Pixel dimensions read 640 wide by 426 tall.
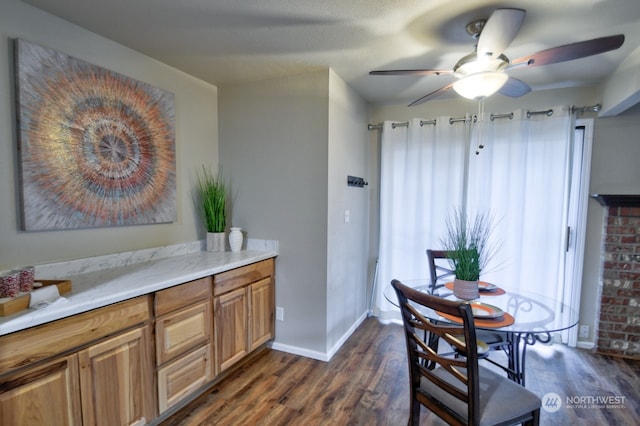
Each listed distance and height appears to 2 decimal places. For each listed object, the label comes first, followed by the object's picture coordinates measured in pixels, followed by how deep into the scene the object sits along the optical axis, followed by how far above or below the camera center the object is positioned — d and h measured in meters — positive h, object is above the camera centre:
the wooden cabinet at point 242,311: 2.13 -0.87
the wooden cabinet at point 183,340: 1.75 -0.88
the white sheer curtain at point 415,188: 3.04 +0.13
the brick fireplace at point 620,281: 2.62 -0.67
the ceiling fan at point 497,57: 1.36 +0.73
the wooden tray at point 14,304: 1.20 -0.45
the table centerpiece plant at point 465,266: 1.91 -0.41
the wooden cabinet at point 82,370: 1.18 -0.78
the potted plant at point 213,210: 2.60 -0.11
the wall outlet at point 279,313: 2.71 -1.02
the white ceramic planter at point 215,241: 2.62 -0.38
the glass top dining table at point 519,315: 1.56 -0.64
